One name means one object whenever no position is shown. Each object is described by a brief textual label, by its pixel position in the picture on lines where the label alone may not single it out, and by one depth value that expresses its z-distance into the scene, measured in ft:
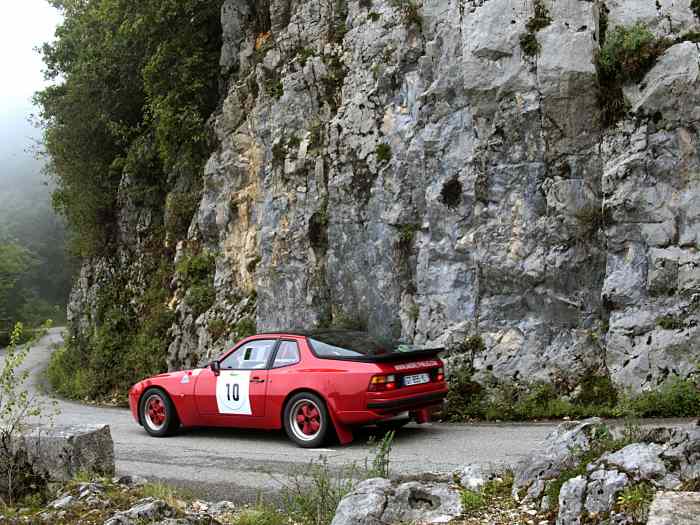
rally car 28.78
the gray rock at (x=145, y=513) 17.17
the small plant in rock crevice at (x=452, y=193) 42.34
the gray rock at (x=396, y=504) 16.08
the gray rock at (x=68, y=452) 23.35
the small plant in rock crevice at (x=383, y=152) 46.47
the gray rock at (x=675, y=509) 11.51
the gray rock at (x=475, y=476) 18.85
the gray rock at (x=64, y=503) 19.56
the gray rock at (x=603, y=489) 14.11
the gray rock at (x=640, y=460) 14.70
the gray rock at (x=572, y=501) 14.37
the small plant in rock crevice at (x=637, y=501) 13.13
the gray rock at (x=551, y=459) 17.00
